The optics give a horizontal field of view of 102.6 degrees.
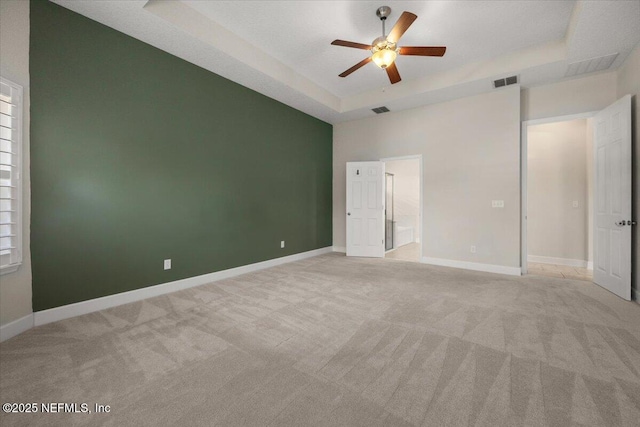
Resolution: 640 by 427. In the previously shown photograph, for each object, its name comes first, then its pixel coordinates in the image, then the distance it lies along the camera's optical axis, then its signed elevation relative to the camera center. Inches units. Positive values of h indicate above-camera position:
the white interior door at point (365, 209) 225.9 +3.4
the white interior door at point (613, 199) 123.1 +7.3
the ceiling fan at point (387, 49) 111.0 +73.3
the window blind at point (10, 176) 83.4 +12.2
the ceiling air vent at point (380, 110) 210.2 +86.2
